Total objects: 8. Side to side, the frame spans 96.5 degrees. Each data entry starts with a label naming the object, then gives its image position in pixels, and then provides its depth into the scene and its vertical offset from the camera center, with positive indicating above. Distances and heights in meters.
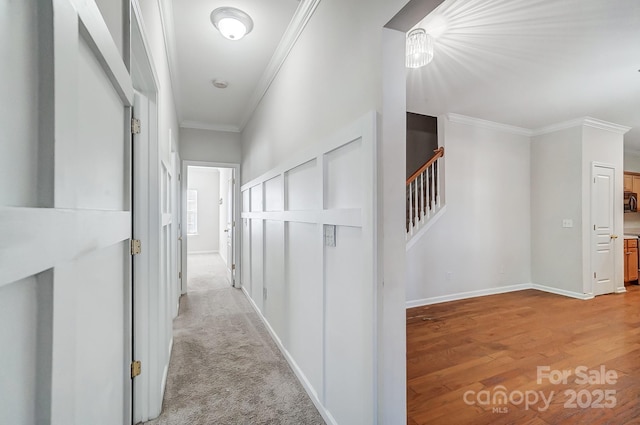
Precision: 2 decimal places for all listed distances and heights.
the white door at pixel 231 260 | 5.08 -0.82
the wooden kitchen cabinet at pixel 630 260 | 5.18 -0.87
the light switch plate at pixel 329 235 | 1.70 -0.12
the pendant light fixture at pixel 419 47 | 2.34 +1.39
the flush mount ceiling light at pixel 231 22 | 2.14 +1.50
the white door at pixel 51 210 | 0.46 +0.01
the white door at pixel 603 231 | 4.53 -0.29
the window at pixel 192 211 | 9.63 +0.11
